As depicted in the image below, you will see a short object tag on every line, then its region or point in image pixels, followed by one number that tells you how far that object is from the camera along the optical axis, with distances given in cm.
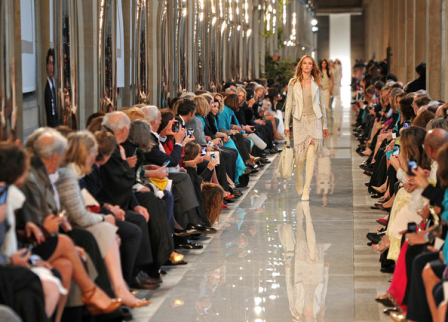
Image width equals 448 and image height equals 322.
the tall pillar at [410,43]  2836
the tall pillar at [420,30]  2465
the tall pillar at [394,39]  3701
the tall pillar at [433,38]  1901
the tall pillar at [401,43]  3275
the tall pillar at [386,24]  4453
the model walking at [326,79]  3358
